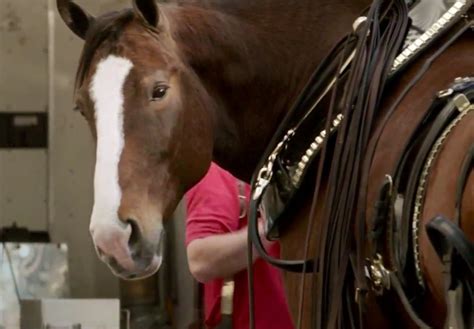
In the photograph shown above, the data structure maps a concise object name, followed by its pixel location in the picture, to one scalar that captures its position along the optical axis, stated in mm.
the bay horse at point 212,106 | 5446
